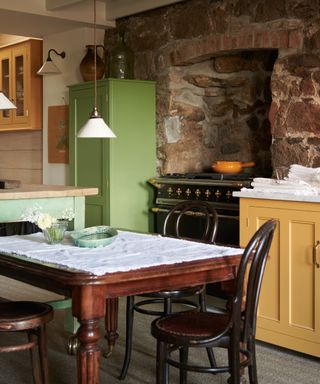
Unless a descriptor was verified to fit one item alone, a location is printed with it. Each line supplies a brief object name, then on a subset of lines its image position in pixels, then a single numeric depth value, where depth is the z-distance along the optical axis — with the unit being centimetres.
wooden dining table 244
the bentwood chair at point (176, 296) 341
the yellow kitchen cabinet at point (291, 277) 376
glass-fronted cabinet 687
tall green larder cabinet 554
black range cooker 486
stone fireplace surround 451
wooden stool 283
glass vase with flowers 316
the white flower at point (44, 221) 316
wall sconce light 629
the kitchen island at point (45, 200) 396
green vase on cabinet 572
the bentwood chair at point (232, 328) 258
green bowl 306
